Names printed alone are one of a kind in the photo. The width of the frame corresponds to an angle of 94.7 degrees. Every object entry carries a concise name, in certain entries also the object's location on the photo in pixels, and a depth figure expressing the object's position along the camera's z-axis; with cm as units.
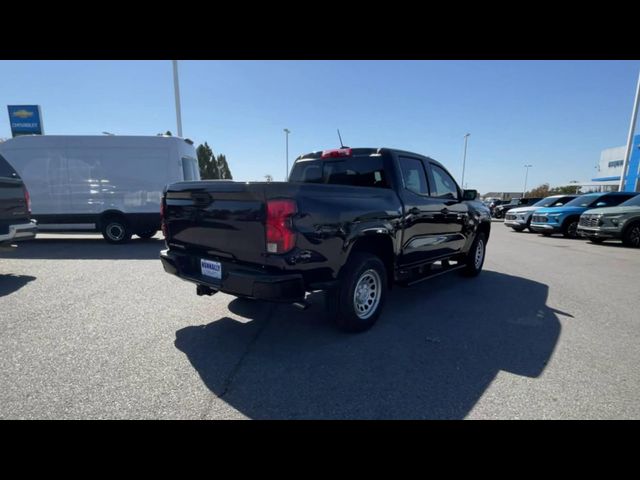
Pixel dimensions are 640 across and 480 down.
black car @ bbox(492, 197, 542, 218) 2559
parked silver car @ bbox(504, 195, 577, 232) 1442
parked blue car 1227
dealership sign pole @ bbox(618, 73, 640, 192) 1833
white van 845
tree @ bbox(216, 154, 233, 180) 5682
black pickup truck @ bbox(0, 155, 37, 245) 545
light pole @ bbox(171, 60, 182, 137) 1541
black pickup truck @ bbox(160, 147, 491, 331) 266
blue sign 1939
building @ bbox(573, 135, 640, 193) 4678
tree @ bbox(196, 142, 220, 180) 4920
